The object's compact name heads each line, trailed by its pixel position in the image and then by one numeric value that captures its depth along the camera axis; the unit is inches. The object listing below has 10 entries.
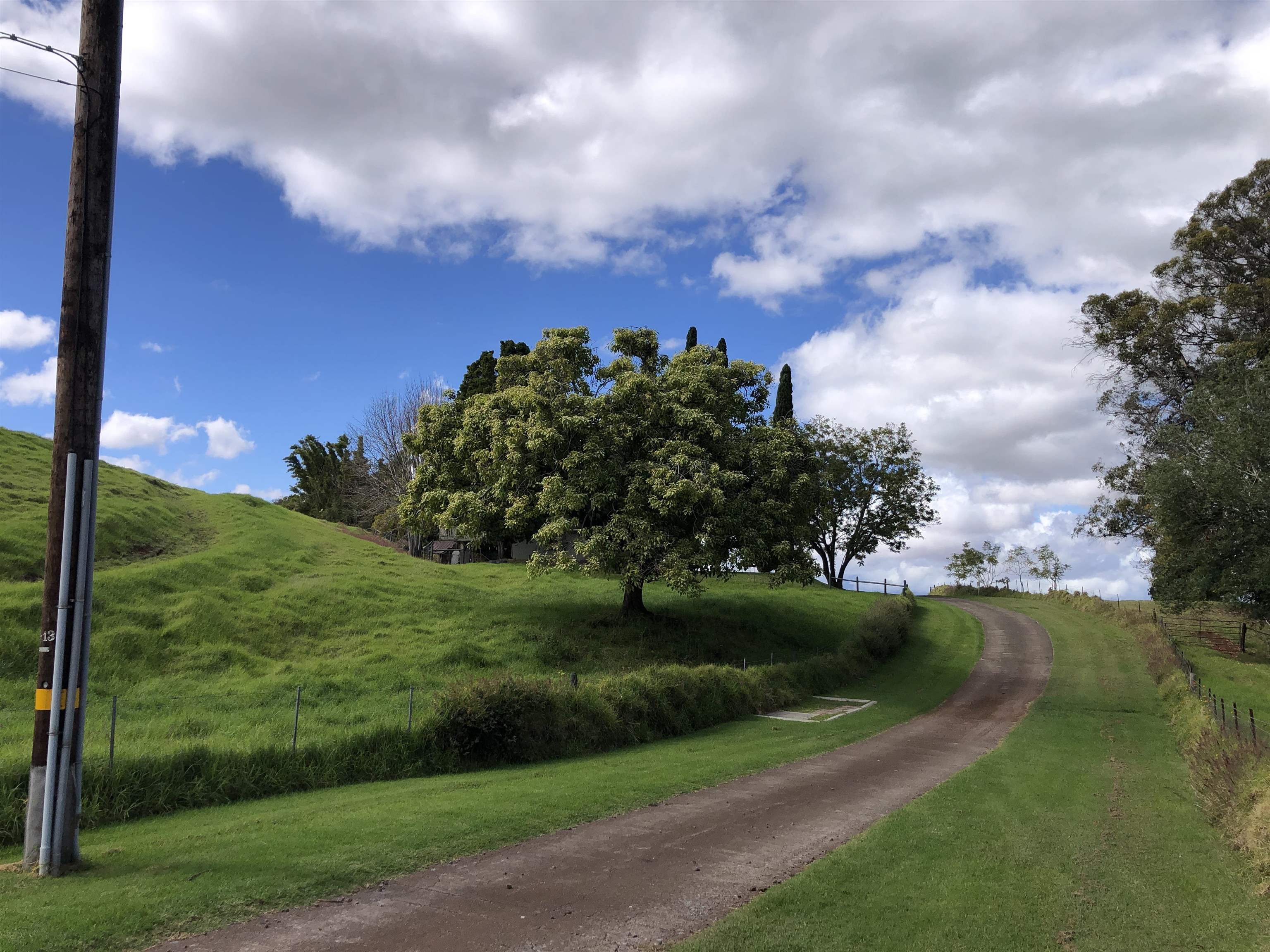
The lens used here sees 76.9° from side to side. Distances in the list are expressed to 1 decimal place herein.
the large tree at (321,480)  3329.2
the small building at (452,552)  2393.0
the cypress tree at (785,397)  2539.4
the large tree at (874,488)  2669.8
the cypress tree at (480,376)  2230.6
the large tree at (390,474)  2625.5
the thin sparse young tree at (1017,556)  3383.4
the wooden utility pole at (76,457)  376.2
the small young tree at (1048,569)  3319.4
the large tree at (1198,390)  1189.1
